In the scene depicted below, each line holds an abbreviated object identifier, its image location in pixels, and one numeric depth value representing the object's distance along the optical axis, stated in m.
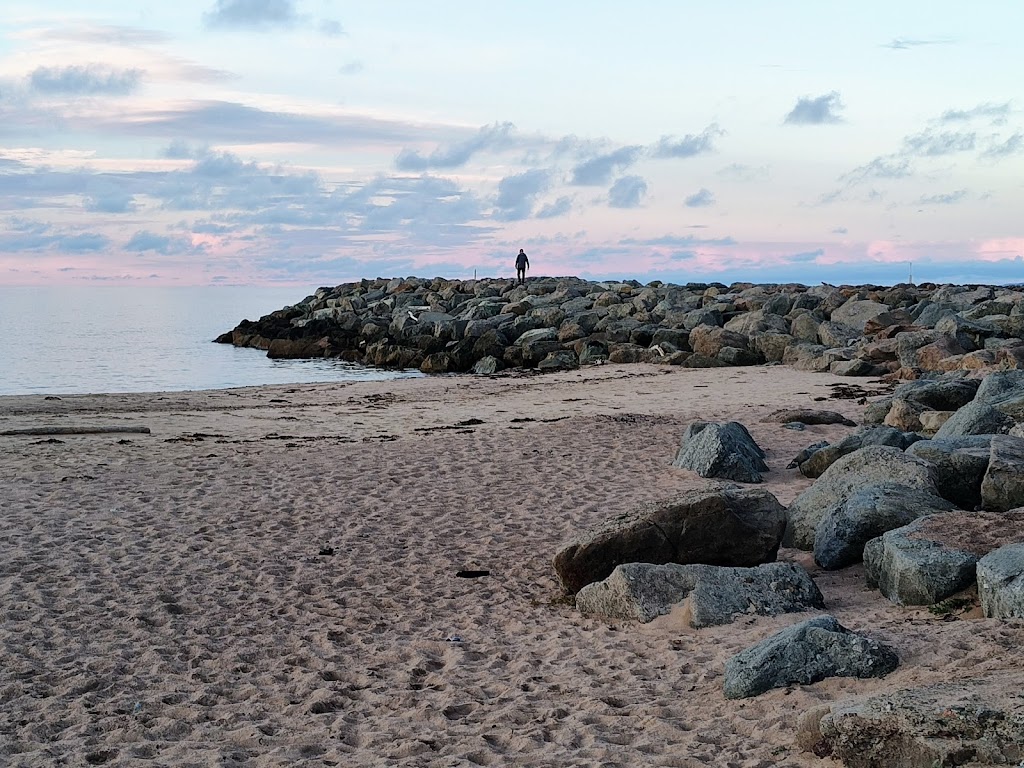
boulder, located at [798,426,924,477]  10.99
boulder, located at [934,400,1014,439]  10.65
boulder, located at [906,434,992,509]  8.51
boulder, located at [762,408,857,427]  15.02
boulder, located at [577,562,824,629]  6.95
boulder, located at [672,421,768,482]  11.98
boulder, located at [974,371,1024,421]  10.88
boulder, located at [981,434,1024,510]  7.90
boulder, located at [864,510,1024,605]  6.54
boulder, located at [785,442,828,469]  12.19
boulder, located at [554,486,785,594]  8.00
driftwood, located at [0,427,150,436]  15.45
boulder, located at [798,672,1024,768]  4.11
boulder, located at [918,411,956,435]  12.68
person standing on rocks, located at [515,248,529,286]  47.34
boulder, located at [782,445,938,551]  8.53
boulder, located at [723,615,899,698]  5.51
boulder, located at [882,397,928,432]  13.41
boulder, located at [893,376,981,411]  13.95
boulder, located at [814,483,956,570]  7.81
